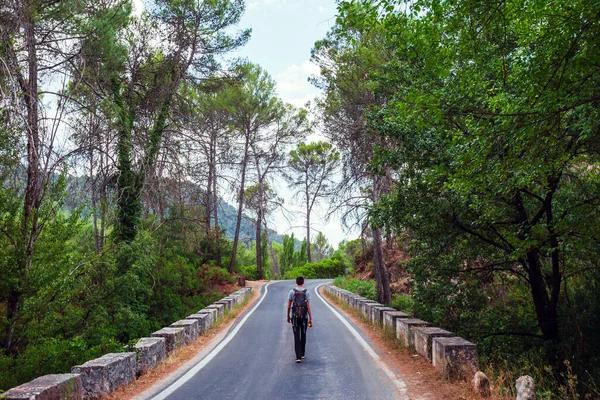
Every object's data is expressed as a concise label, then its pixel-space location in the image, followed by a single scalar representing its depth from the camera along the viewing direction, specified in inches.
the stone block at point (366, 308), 566.3
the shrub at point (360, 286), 1029.0
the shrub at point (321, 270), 1988.2
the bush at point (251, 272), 1714.2
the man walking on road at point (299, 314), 346.0
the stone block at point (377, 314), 494.8
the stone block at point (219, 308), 582.1
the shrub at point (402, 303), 784.6
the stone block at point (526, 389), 190.0
